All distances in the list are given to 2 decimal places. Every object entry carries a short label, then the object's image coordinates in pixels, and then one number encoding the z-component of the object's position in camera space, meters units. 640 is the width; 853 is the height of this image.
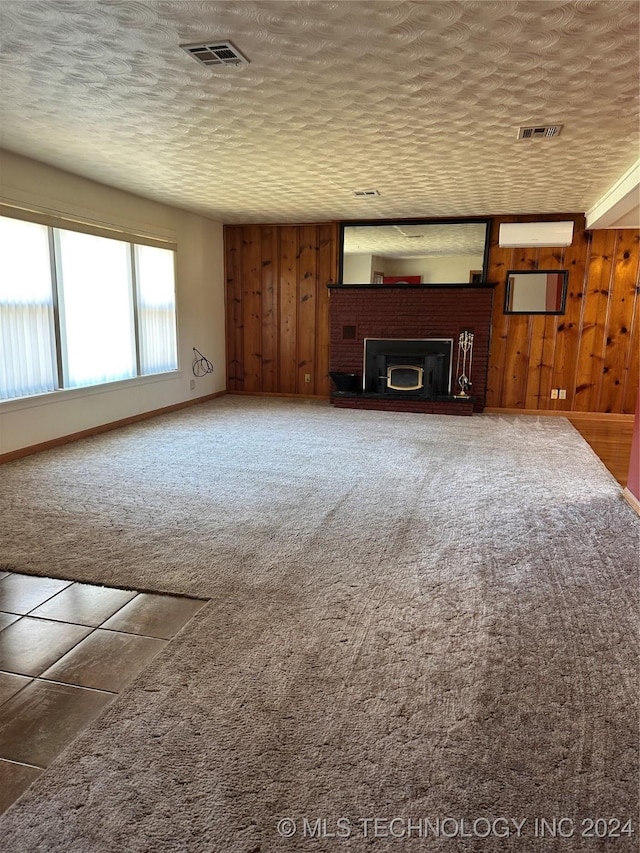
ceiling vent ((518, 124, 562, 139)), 3.57
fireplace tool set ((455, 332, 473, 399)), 6.91
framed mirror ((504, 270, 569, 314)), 6.66
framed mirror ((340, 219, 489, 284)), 6.80
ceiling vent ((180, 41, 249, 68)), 2.54
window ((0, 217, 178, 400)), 4.43
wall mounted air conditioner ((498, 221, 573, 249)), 6.45
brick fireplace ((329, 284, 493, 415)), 6.84
